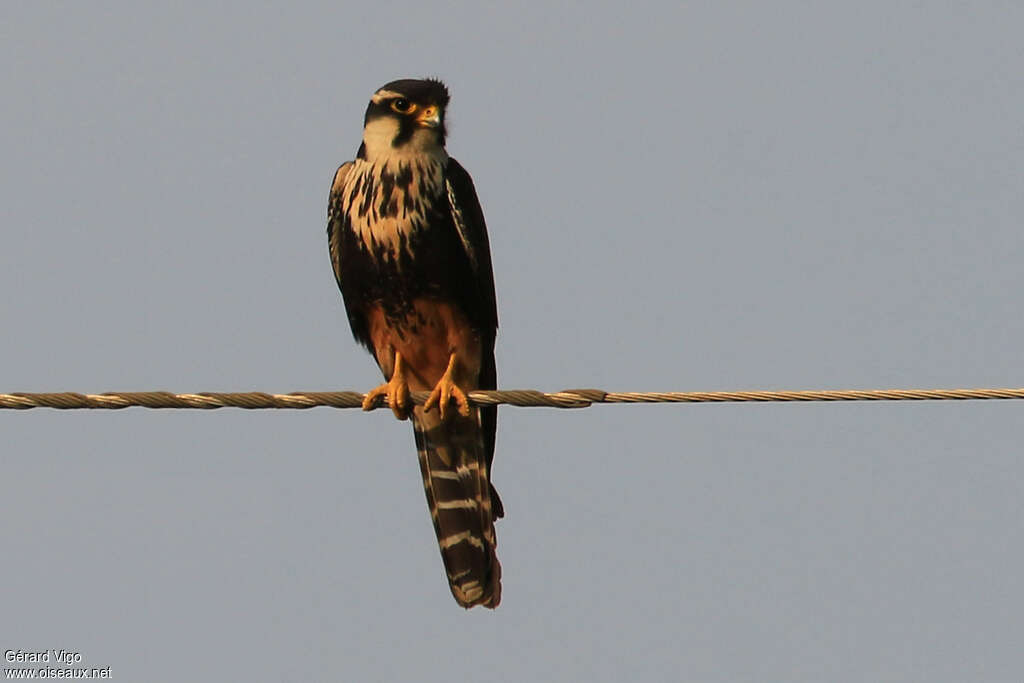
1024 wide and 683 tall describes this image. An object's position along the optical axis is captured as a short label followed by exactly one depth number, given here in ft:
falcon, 50.57
